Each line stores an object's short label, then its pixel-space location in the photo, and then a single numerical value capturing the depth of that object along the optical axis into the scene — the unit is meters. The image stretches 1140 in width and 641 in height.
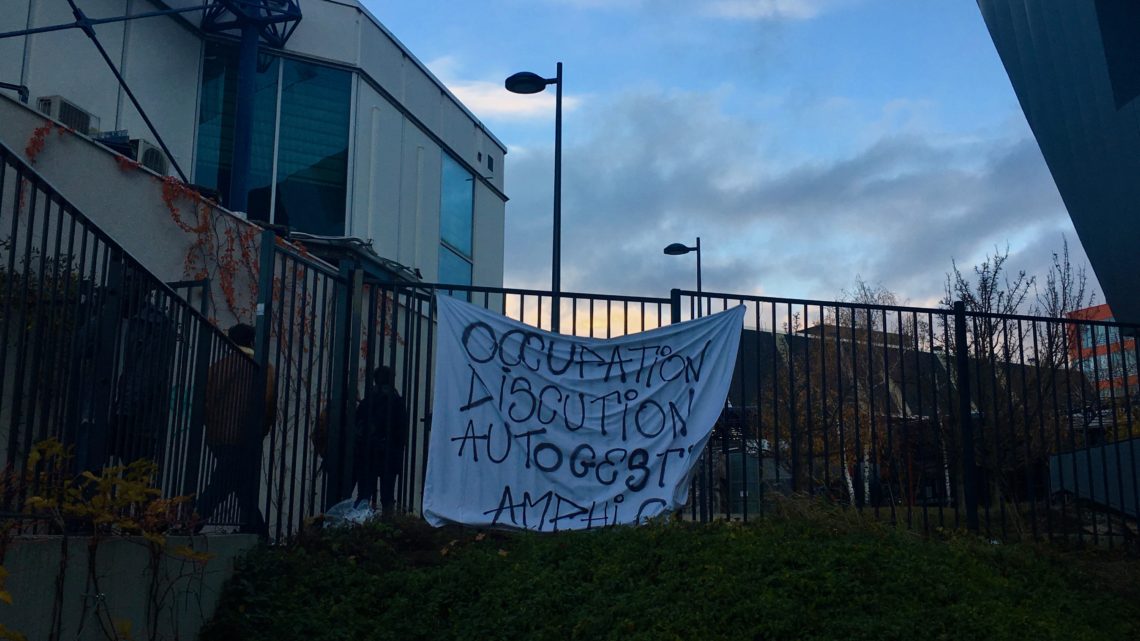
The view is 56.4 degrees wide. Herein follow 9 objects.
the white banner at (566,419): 7.95
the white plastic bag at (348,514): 7.38
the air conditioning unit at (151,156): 13.66
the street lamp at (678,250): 22.09
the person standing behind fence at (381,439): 7.87
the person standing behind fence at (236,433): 6.59
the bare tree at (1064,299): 18.42
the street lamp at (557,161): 14.94
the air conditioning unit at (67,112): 13.52
